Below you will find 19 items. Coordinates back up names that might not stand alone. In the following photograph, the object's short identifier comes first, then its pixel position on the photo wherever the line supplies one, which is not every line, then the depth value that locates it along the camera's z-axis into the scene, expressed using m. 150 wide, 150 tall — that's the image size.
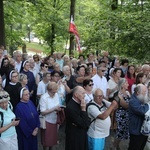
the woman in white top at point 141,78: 6.79
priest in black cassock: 4.41
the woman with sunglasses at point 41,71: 7.56
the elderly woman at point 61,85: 6.27
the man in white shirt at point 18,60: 8.31
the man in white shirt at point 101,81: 7.08
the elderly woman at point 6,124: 4.32
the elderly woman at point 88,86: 5.75
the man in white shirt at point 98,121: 4.66
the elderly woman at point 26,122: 4.82
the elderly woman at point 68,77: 6.89
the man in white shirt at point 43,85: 6.61
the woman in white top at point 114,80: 7.27
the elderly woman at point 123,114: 5.55
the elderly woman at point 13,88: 5.69
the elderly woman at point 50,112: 5.32
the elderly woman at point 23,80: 6.06
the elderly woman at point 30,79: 7.23
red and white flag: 11.63
